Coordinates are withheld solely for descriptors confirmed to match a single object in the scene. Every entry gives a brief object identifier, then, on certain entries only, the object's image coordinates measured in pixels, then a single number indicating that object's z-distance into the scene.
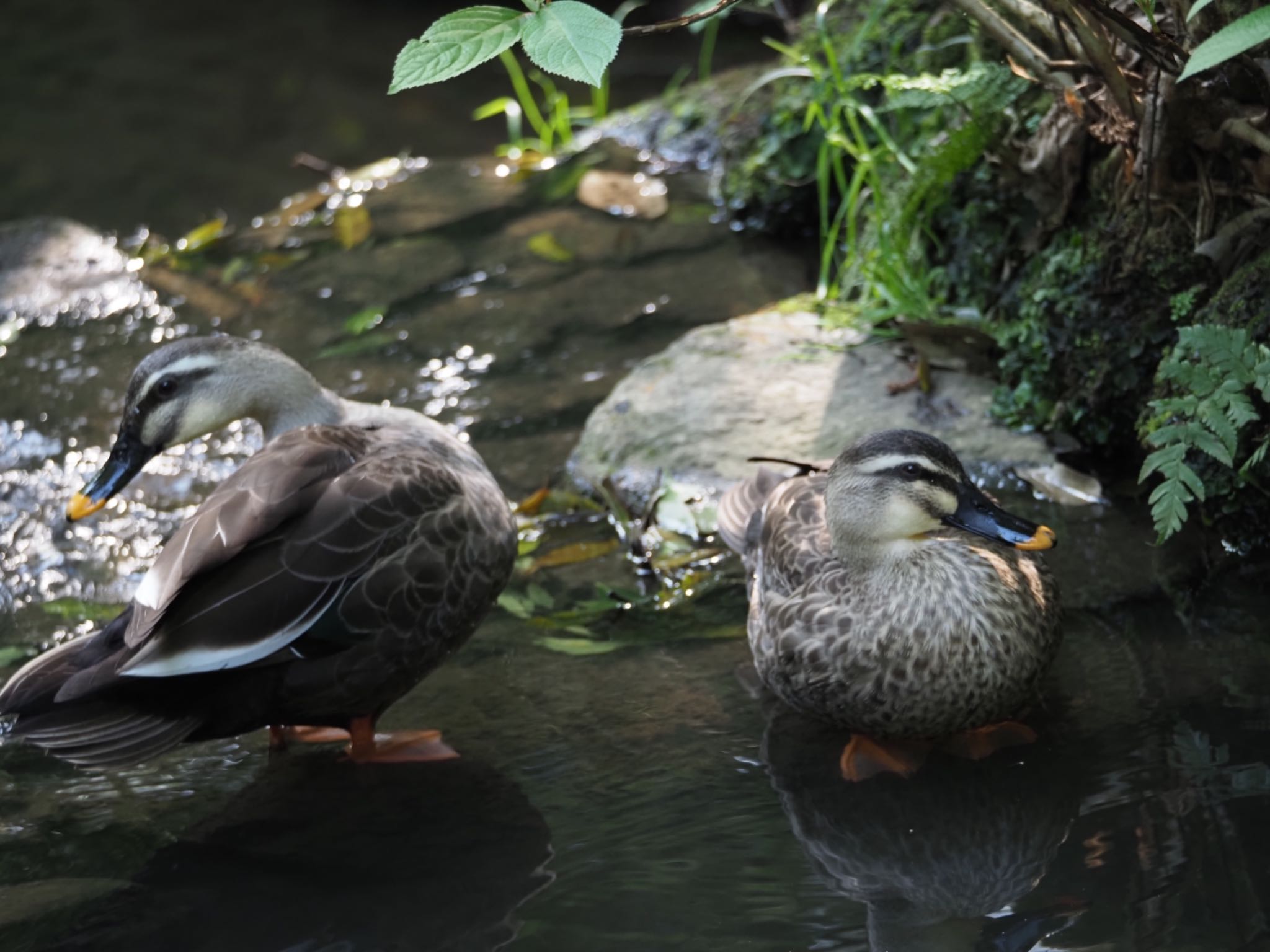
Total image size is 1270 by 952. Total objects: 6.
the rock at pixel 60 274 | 12.94
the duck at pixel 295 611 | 6.60
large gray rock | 9.48
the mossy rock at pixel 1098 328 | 8.59
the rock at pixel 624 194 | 14.20
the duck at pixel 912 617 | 6.67
